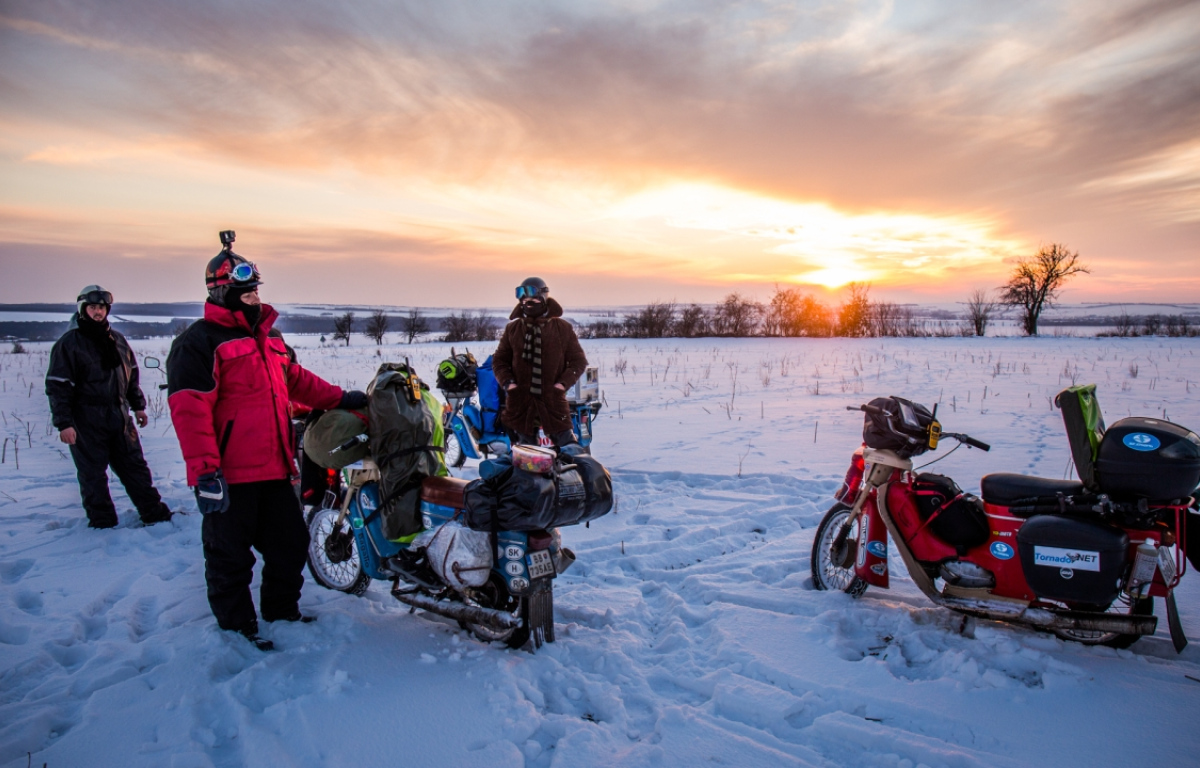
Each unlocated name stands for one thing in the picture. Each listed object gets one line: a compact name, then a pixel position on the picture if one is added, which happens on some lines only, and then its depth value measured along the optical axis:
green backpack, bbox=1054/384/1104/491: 3.29
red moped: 3.13
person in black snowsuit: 5.39
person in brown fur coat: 6.09
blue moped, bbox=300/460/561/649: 3.42
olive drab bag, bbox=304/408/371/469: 3.77
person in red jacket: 3.29
